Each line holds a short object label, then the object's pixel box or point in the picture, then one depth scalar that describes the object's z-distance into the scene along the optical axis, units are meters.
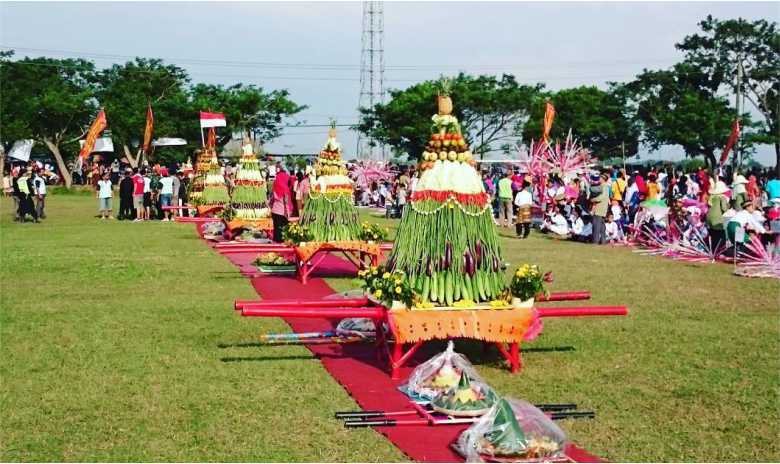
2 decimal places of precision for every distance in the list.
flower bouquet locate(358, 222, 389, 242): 14.15
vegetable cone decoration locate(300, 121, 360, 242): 14.20
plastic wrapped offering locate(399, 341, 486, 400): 6.74
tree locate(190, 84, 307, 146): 54.72
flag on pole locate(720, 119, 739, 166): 23.59
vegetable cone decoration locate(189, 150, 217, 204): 27.17
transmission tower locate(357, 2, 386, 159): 52.82
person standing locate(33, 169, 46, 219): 27.59
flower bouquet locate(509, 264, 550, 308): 7.90
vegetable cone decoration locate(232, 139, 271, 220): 20.59
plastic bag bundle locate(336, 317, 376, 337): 9.19
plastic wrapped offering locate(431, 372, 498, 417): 6.36
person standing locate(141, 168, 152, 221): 28.54
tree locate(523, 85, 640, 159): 51.72
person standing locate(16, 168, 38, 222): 25.94
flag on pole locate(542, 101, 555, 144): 28.81
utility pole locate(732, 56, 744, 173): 42.39
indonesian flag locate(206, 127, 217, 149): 28.33
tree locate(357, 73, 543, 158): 50.59
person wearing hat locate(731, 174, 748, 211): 16.06
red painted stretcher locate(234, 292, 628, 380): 7.62
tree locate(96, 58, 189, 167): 53.50
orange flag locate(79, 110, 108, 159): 33.28
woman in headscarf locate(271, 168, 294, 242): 17.31
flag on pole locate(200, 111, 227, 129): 29.66
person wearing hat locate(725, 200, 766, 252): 15.35
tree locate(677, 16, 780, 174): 44.19
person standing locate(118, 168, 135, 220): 28.11
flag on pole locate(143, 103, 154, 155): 36.36
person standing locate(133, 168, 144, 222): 28.27
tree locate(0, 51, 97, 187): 49.72
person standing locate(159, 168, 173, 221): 29.16
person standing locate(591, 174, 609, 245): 20.11
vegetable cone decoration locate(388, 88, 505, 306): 8.12
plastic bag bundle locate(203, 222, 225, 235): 21.55
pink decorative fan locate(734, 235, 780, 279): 13.96
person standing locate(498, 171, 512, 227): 25.02
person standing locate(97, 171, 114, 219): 28.62
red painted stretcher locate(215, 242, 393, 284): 13.73
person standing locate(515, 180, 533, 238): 21.70
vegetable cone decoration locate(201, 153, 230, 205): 25.95
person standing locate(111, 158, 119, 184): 54.66
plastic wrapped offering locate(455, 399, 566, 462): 5.38
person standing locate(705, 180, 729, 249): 16.42
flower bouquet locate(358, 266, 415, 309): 7.71
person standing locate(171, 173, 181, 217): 30.00
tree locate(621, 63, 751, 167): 46.03
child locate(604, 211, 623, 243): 20.69
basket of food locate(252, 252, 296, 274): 14.96
